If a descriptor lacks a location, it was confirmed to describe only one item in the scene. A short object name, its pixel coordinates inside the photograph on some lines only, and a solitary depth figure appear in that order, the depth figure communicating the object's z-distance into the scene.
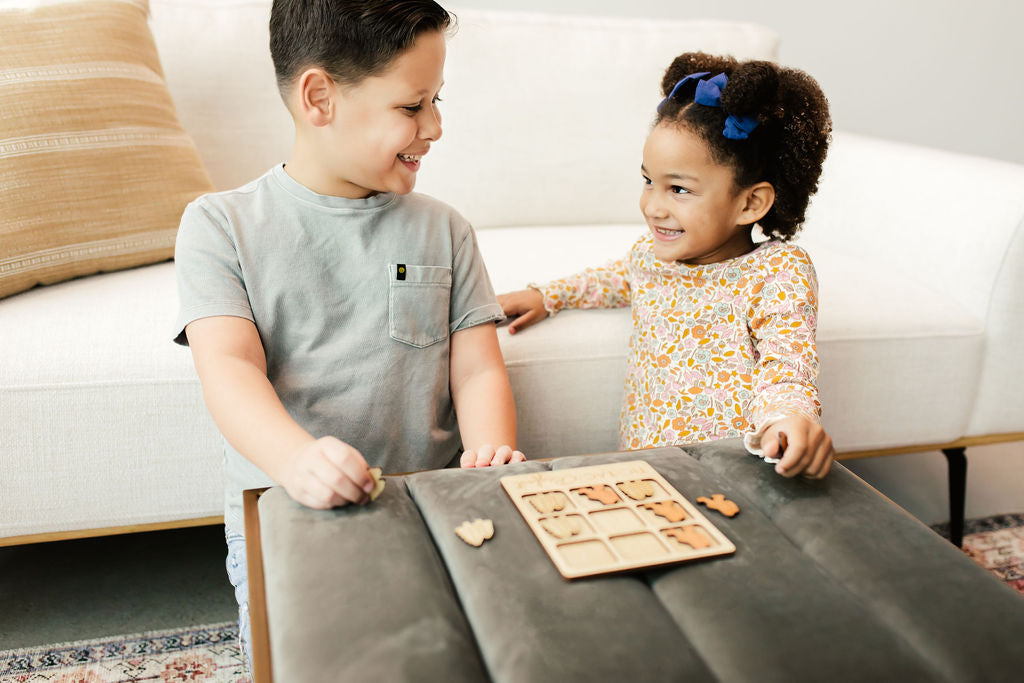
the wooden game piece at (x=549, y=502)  0.68
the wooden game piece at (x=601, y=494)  0.70
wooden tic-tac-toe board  0.63
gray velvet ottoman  0.53
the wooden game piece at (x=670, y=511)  0.68
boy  0.85
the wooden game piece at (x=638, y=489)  0.71
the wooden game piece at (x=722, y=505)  0.70
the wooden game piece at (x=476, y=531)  0.64
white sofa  1.05
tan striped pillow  1.14
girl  1.02
